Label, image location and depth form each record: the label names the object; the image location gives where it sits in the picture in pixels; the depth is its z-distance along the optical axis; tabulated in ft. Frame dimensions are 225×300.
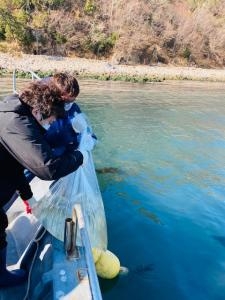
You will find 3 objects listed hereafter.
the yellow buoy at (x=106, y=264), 9.49
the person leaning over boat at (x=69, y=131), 8.23
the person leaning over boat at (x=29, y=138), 5.41
